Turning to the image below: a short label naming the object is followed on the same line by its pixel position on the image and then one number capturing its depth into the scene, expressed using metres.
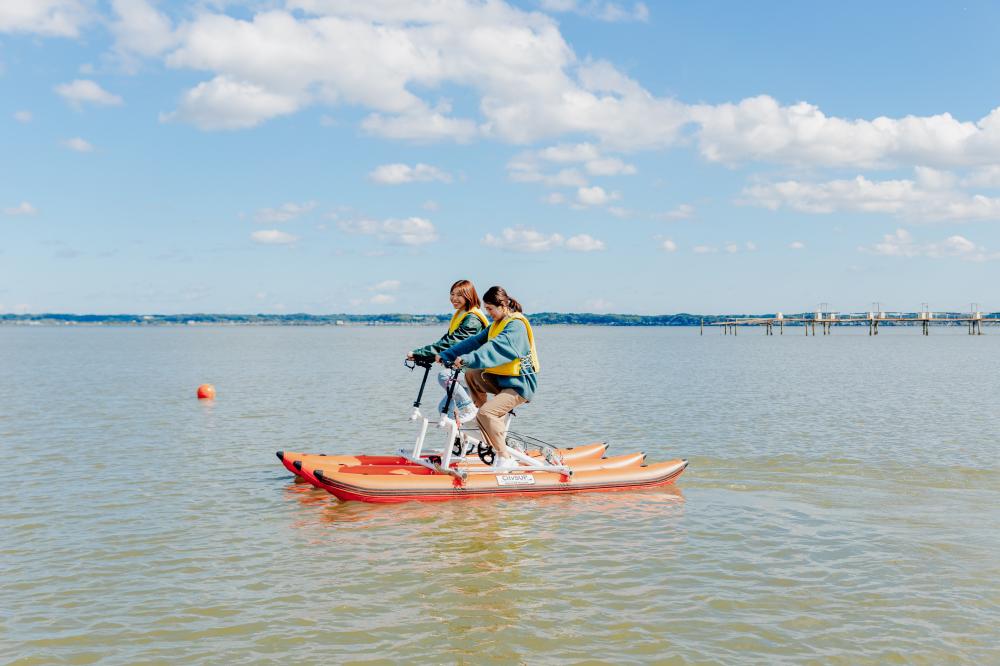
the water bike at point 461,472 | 11.61
